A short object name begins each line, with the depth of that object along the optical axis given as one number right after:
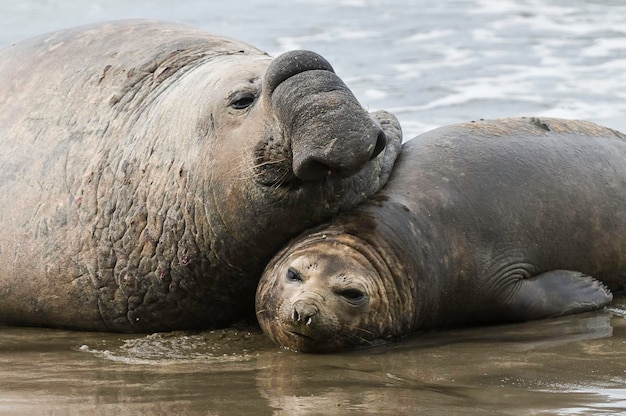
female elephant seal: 12.55
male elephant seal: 12.35
